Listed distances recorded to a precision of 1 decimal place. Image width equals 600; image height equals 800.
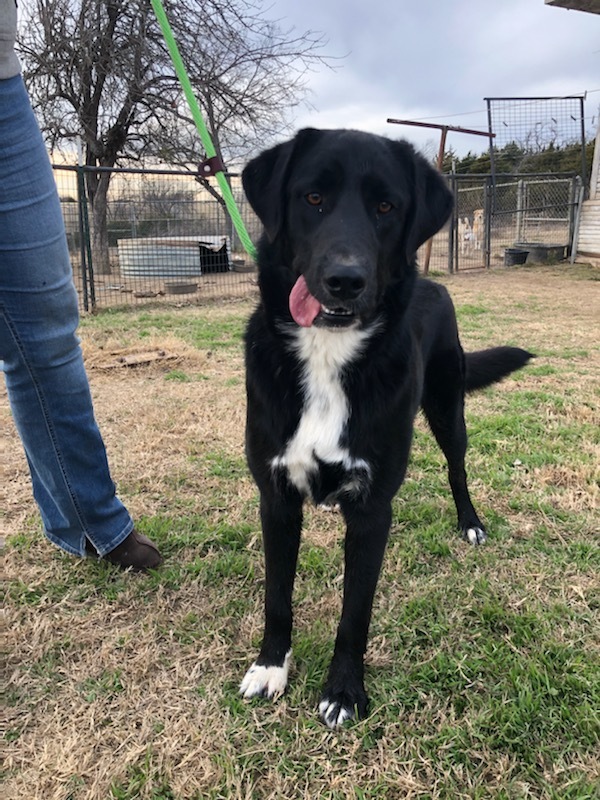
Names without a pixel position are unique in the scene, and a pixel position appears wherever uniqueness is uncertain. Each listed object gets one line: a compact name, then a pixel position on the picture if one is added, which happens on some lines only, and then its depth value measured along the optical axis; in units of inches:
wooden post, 364.2
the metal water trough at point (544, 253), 510.0
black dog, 62.8
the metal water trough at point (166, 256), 380.2
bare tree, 422.3
